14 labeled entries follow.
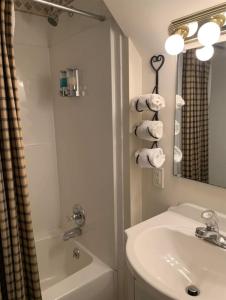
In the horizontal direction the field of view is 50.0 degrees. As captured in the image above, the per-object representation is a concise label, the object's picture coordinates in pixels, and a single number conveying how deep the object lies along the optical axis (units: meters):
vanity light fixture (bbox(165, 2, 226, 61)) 0.98
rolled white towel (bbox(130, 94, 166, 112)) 1.25
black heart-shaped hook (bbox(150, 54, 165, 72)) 1.31
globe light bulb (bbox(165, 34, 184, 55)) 1.07
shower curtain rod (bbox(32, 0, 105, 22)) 1.22
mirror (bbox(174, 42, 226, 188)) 1.13
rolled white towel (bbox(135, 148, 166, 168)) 1.31
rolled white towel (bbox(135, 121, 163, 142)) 1.29
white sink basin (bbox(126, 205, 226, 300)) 0.99
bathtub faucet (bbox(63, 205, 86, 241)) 1.83
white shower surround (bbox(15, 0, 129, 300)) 1.45
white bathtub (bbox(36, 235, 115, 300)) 1.38
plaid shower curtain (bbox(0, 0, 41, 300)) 1.07
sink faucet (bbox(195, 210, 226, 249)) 1.04
